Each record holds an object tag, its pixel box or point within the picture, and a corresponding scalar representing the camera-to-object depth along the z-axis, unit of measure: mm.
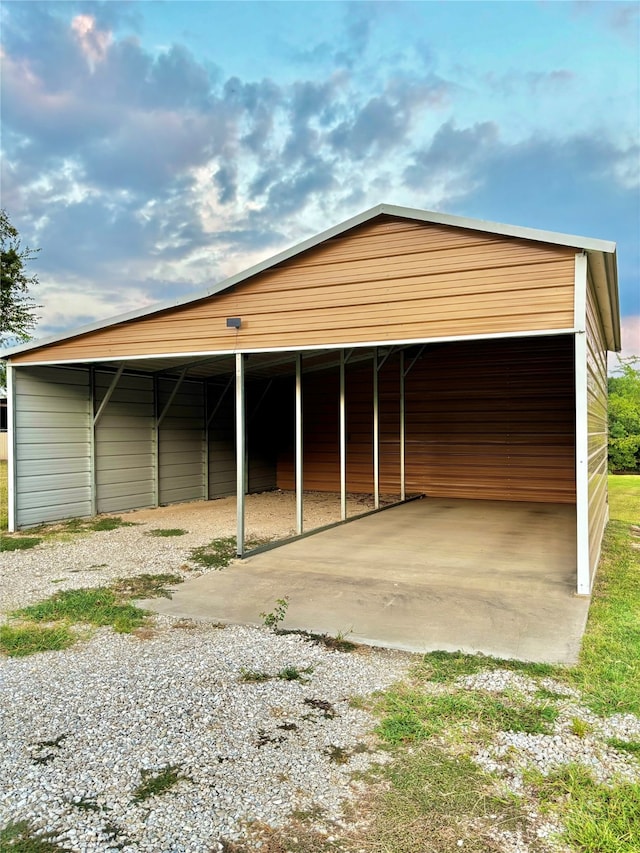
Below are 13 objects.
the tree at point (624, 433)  19062
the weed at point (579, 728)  2461
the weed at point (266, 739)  2428
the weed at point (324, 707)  2697
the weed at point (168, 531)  7551
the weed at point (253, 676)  3078
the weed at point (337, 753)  2296
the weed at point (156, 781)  2055
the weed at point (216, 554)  5844
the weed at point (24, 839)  1774
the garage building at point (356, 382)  4977
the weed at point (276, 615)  3939
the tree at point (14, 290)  19625
